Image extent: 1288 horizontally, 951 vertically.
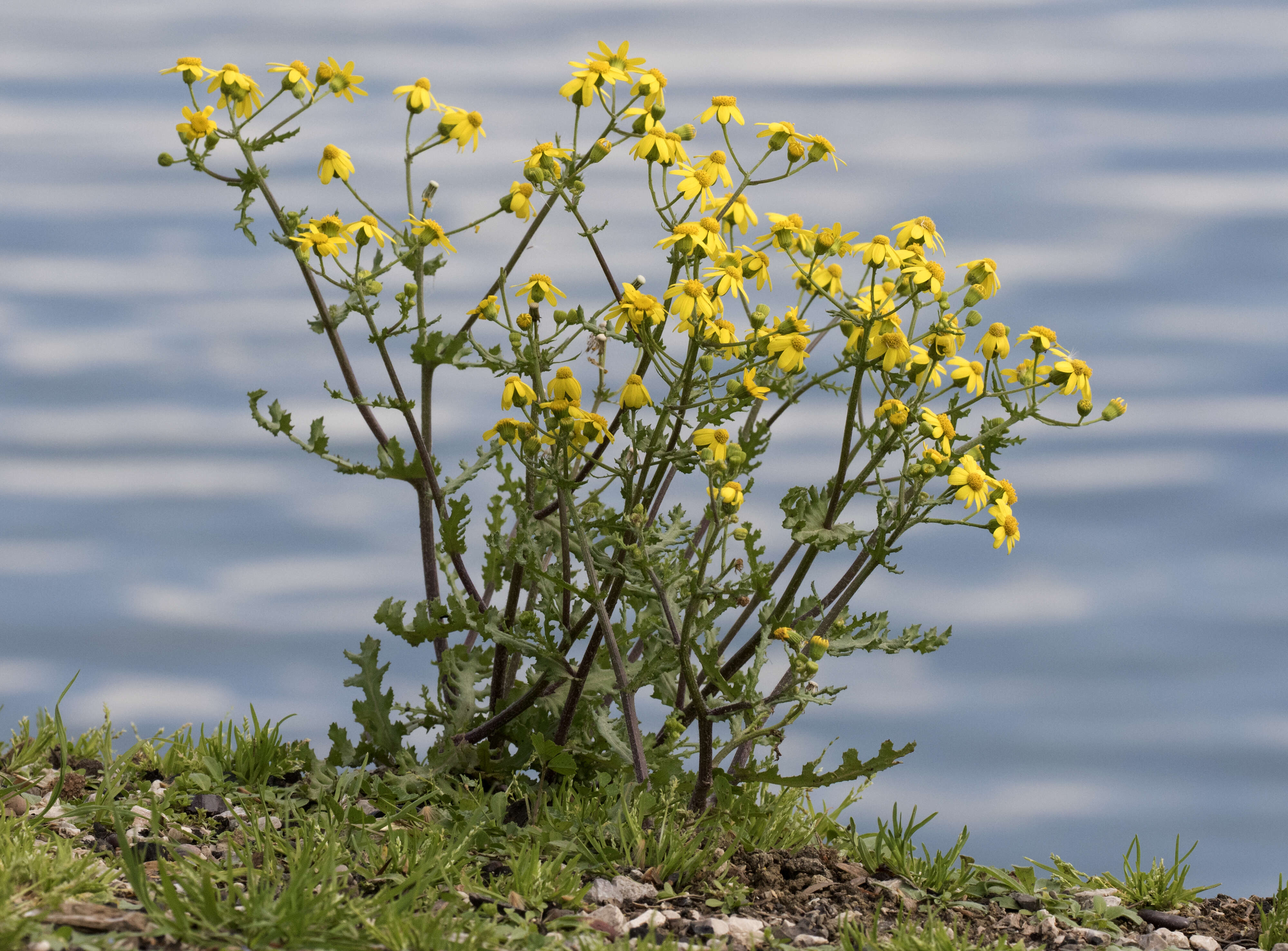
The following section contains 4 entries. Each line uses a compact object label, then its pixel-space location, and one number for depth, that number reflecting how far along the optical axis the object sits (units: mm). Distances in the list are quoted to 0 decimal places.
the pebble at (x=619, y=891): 8148
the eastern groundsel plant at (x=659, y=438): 8297
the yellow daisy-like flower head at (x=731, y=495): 7891
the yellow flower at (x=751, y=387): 8133
